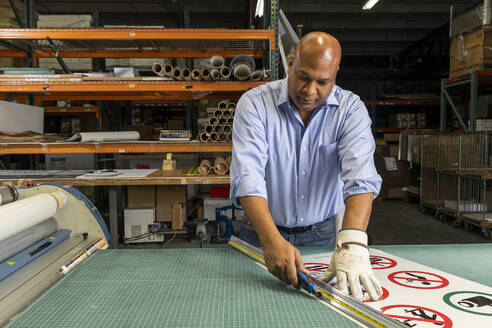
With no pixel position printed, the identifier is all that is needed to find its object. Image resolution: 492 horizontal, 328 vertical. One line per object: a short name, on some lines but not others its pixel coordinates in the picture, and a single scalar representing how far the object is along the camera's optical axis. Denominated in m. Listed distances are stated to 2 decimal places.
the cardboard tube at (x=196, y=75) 3.56
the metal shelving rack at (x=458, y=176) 4.72
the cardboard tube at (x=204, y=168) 3.71
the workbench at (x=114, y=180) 3.46
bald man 1.10
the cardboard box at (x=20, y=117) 3.64
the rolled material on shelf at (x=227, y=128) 3.71
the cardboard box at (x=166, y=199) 4.23
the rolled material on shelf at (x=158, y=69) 3.57
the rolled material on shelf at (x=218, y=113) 3.69
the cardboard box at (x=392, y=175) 7.25
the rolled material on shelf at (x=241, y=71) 3.51
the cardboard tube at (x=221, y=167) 3.72
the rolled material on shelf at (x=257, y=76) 3.56
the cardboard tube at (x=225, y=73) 3.57
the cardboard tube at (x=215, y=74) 3.52
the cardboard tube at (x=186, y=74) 3.58
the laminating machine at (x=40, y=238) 1.06
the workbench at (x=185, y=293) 0.90
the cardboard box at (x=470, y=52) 5.15
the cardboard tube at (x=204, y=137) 3.70
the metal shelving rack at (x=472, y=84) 5.33
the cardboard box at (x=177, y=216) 4.21
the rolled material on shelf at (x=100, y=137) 3.69
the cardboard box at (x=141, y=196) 4.20
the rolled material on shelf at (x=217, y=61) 3.72
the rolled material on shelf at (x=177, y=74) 3.57
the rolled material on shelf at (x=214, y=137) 3.71
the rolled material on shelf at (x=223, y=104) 3.68
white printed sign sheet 0.90
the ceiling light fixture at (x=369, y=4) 7.14
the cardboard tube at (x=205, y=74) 3.54
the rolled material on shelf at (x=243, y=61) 3.58
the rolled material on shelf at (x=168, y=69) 3.57
